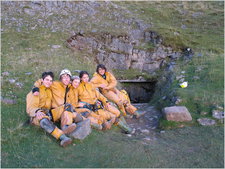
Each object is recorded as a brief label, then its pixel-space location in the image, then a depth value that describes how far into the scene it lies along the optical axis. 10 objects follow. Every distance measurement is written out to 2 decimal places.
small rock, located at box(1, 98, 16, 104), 7.78
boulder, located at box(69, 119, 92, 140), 5.98
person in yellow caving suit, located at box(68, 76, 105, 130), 6.94
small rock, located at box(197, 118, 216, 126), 7.54
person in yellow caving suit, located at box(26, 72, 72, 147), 5.70
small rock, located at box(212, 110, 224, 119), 7.68
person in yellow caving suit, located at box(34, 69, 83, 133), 6.09
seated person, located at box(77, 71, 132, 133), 7.47
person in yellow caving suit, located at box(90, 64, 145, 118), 9.29
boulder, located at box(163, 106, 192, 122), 7.77
